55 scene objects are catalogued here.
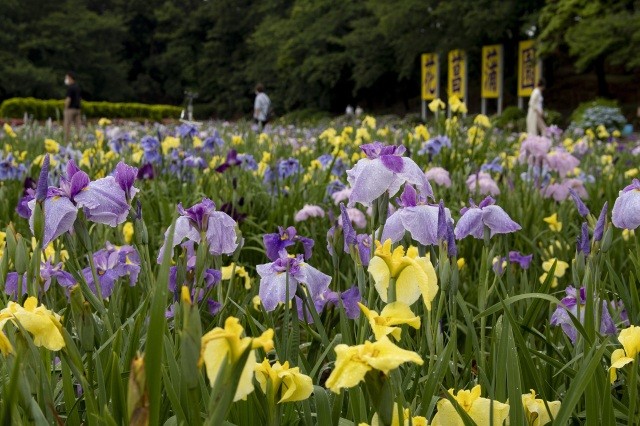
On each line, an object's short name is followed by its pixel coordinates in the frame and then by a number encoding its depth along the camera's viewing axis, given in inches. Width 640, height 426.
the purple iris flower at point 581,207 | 46.6
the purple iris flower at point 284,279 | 43.4
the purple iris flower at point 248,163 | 131.2
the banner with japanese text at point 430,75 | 871.1
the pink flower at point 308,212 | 87.5
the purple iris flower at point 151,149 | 129.6
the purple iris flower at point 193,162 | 126.3
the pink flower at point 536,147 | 111.7
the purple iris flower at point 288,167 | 127.6
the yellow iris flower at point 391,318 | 23.1
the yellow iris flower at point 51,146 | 128.4
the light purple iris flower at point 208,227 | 42.8
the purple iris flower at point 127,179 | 41.9
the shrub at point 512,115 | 701.3
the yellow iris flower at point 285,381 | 25.8
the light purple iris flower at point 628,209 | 44.1
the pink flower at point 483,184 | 100.9
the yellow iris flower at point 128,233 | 64.5
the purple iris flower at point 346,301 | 46.4
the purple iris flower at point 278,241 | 50.0
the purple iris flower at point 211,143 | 148.4
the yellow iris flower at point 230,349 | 19.2
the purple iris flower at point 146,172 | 105.4
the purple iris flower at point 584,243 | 42.7
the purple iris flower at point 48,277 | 47.4
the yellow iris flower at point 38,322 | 26.2
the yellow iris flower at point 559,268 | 66.5
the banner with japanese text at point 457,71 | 835.4
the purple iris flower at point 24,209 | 60.3
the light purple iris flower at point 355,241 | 38.9
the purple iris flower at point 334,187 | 105.8
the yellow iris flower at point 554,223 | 71.0
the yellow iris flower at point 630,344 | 29.7
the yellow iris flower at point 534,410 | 30.6
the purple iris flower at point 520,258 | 69.1
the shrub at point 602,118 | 550.0
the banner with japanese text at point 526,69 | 765.9
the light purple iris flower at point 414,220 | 40.9
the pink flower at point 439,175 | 98.7
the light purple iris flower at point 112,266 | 51.7
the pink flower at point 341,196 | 92.0
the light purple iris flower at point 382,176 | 41.7
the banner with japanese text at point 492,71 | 813.2
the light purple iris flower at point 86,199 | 38.9
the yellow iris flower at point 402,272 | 27.6
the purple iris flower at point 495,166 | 124.3
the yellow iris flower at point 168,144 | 131.8
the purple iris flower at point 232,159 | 109.4
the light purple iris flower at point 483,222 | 46.6
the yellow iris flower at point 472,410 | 27.0
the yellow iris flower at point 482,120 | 137.4
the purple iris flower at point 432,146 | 122.9
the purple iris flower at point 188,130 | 141.9
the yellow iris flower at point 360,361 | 20.1
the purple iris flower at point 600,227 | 42.3
